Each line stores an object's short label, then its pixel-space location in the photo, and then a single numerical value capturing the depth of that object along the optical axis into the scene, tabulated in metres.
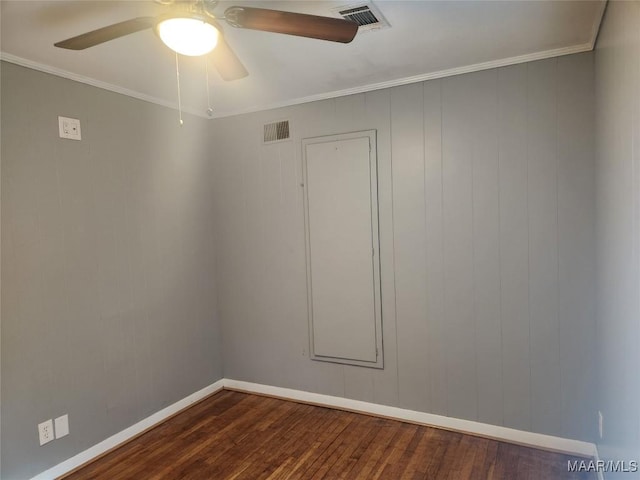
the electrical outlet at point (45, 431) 2.38
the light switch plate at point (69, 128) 2.53
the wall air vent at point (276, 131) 3.34
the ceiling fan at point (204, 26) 1.53
